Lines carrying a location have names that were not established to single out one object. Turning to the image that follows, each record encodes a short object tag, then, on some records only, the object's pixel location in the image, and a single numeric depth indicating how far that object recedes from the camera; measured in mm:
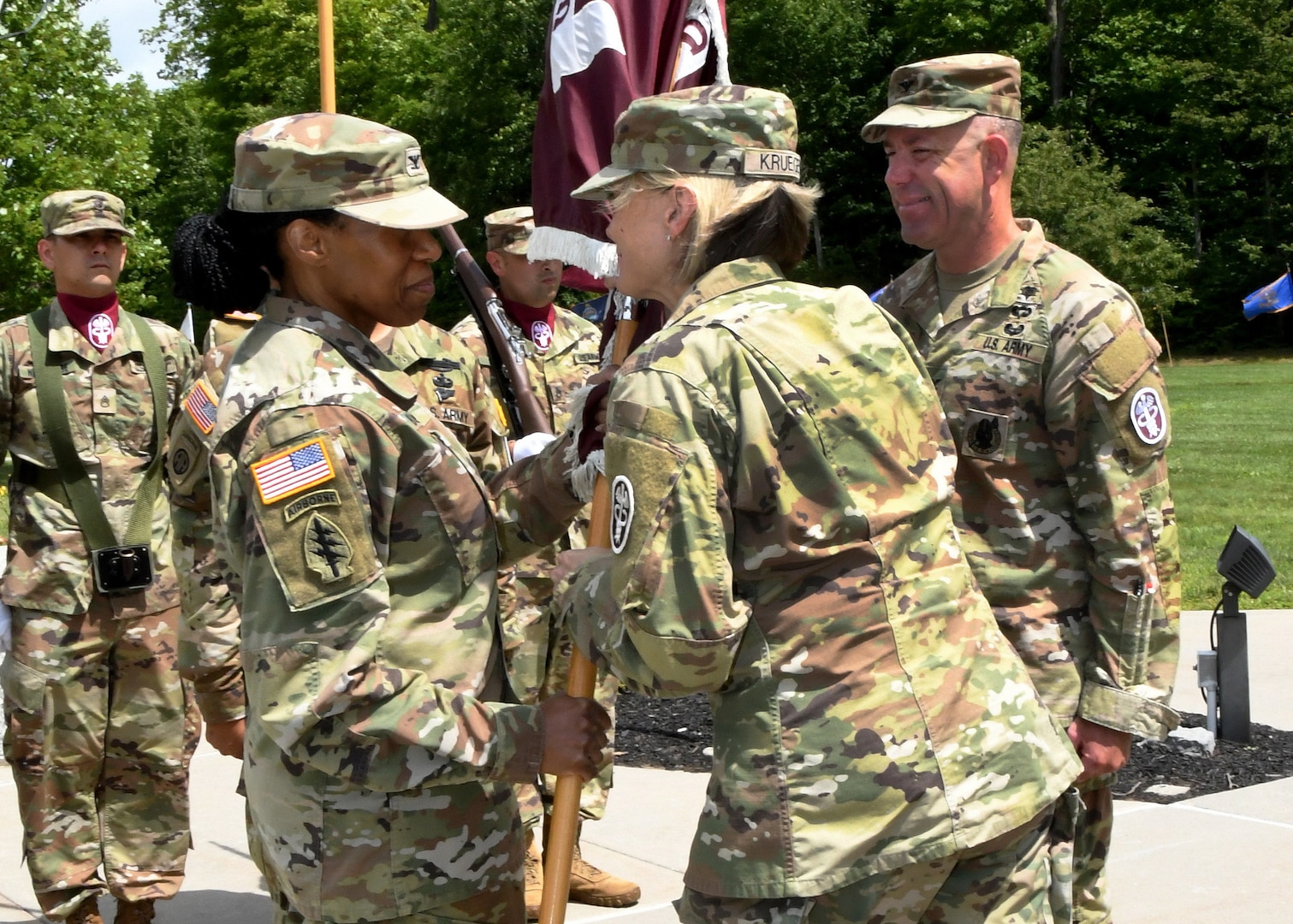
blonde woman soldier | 2293
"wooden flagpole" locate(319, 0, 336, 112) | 3744
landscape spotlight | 6605
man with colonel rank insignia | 3350
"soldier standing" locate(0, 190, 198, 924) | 5105
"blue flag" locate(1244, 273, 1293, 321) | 32250
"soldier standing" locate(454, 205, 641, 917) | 5125
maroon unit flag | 3686
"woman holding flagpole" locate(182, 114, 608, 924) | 2391
